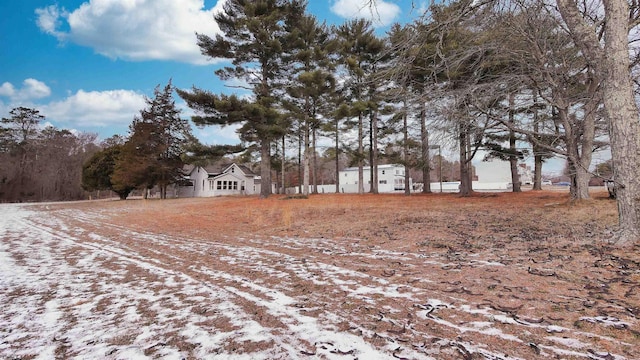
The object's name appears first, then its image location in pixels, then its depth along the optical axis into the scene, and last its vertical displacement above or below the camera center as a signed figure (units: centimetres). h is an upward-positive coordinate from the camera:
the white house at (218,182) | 3375 +108
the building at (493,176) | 3894 +142
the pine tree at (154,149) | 2622 +403
